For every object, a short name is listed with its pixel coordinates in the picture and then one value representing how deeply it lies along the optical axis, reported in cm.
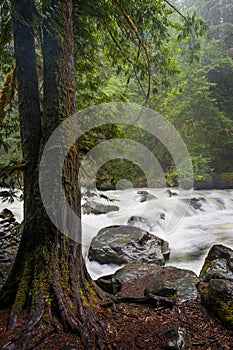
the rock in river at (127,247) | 617
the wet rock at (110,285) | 395
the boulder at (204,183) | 1766
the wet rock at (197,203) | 1250
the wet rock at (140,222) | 909
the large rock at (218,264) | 455
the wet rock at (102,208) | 1072
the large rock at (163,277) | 371
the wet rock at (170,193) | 1481
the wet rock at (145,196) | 1299
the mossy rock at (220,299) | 296
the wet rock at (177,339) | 244
